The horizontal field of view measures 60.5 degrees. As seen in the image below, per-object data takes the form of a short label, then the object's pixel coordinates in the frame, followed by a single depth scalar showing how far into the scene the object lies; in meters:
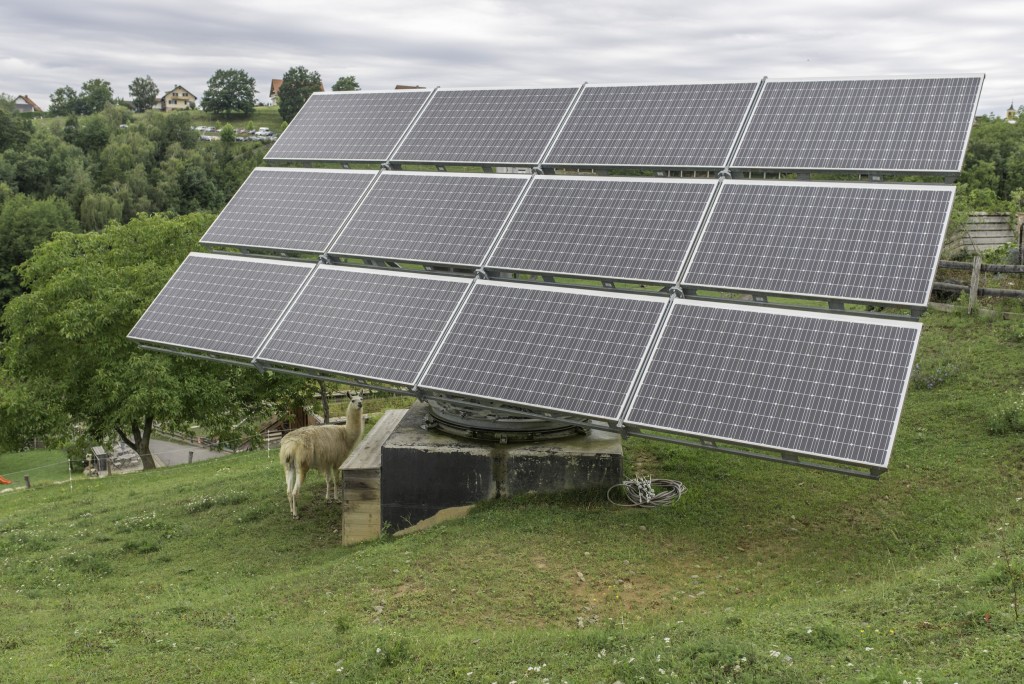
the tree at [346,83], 130.41
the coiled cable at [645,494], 14.12
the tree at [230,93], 179.75
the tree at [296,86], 157.00
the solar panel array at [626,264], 11.17
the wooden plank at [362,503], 15.08
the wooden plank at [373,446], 15.37
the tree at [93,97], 179.62
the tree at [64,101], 179.75
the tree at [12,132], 114.88
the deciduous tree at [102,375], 29.59
